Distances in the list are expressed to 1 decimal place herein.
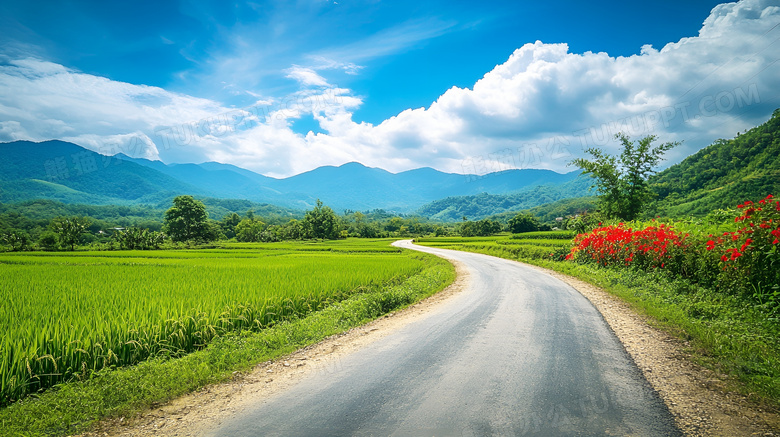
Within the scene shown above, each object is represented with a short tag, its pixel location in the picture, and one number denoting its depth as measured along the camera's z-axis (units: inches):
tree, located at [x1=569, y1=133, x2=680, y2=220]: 1032.2
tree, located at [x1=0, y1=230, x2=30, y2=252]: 1535.7
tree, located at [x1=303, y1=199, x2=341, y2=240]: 2908.5
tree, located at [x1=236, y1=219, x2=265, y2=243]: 3223.4
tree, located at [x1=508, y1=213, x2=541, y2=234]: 2400.3
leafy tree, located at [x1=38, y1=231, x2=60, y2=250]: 1647.6
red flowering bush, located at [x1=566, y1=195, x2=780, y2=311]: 257.5
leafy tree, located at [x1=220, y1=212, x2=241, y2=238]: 4291.3
